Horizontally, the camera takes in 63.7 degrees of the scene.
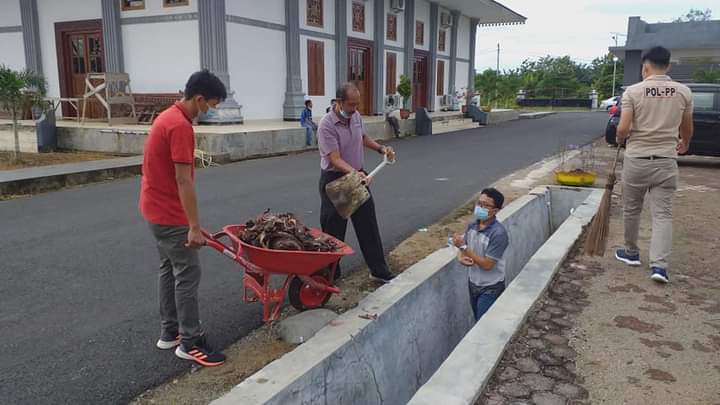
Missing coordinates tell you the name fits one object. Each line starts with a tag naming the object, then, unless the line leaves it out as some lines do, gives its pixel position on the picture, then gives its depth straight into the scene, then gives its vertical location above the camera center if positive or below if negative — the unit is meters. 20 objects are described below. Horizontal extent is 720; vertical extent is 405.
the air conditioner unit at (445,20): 27.62 +3.77
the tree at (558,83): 55.28 +1.51
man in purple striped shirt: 4.54 -0.48
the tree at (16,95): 11.91 +0.16
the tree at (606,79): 54.19 +1.88
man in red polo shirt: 3.24 -0.63
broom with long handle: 5.25 -1.16
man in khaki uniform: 4.61 -0.29
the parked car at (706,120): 11.77 -0.44
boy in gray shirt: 4.44 -1.18
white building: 15.05 +1.64
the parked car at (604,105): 45.28 -0.51
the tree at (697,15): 74.38 +10.68
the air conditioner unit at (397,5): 22.56 +3.65
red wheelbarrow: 3.71 -1.12
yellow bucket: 8.86 -1.20
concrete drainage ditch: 2.97 -1.46
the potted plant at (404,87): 21.70 +0.48
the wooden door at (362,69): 21.16 +1.16
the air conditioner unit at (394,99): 23.14 +0.02
